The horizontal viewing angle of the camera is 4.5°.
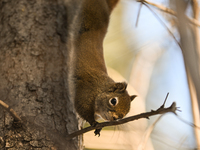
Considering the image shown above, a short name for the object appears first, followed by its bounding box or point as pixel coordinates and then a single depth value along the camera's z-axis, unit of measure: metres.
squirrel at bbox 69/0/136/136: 4.21
